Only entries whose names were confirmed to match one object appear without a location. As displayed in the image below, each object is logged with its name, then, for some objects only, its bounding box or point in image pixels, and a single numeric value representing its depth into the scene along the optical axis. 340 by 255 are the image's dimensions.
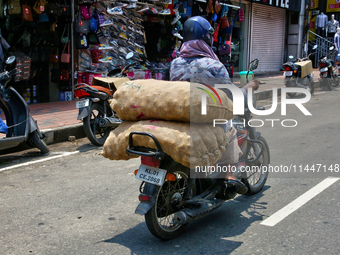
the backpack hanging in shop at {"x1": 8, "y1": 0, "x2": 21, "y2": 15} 8.49
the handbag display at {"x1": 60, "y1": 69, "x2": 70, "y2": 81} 10.17
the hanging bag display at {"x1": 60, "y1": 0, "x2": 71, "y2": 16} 9.34
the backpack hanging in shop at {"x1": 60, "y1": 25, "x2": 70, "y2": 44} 9.84
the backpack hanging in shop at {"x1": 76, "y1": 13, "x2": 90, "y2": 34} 10.07
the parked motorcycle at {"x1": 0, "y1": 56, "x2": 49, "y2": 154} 5.99
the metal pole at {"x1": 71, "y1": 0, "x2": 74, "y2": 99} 10.16
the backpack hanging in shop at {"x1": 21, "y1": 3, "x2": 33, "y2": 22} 8.70
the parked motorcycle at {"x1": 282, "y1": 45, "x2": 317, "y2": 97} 12.03
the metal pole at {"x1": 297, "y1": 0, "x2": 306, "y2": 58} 19.98
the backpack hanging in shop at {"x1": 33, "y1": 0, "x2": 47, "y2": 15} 8.84
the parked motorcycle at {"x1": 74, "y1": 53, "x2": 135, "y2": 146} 6.73
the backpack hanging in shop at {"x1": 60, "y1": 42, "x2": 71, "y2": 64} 9.91
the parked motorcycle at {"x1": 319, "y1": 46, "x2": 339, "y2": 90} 14.04
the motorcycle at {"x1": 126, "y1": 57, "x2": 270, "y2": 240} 3.19
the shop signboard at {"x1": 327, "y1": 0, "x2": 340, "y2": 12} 22.92
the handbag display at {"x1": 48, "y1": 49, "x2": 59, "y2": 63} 9.94
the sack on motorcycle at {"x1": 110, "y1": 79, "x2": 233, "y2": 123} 3.12
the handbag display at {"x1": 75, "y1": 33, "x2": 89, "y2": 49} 10.17
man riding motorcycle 3.67
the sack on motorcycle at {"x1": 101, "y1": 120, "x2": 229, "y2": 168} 3.04
